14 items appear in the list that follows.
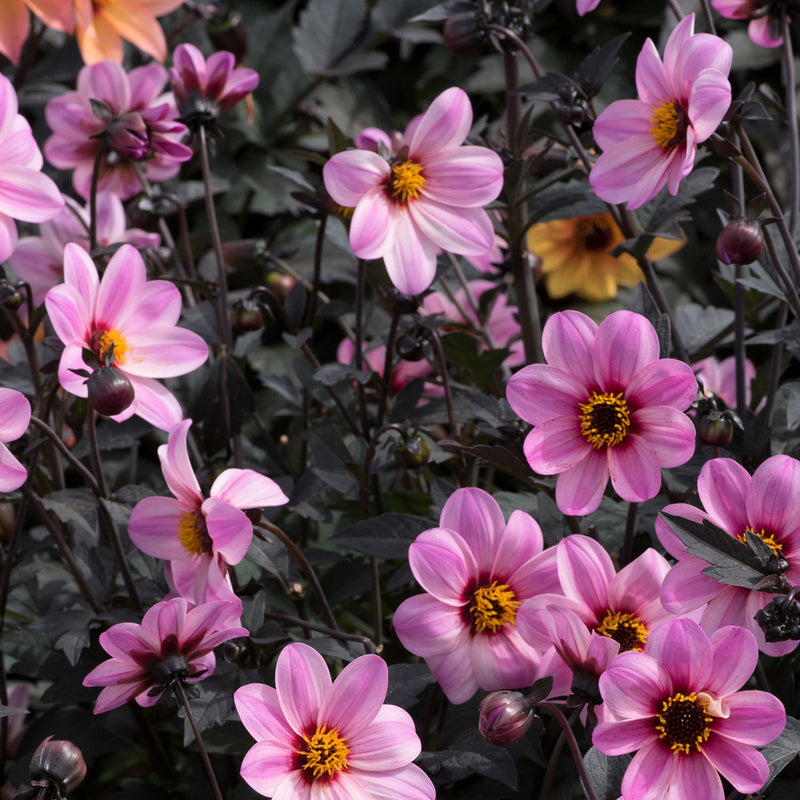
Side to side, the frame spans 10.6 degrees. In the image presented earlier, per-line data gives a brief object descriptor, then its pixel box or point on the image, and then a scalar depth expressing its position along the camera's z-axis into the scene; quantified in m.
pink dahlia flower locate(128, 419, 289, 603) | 1.97
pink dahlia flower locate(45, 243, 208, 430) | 2.02
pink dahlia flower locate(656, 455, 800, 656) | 1.95
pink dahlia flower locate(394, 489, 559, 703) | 1.99
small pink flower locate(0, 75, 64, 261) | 2.05
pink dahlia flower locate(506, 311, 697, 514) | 1.97
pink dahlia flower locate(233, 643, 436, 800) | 1.94
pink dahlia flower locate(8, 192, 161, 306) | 2.24
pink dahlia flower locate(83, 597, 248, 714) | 1.96
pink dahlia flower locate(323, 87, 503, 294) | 2.07
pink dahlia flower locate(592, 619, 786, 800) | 1.92
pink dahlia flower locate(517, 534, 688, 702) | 1.94
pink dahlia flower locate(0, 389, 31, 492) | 1.97
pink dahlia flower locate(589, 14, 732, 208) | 1.98
